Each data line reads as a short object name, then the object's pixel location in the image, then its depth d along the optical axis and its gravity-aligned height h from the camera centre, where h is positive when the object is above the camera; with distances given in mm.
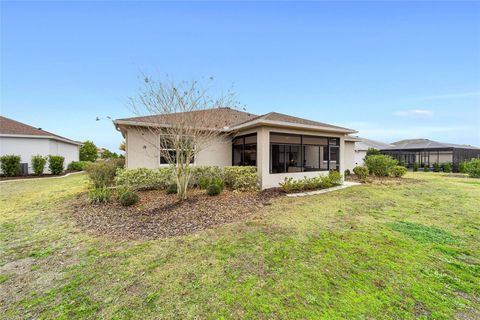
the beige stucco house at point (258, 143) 9391 +844
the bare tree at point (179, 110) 7367 +1888
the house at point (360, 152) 22938 +753
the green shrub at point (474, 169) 15656 -873
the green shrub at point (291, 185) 9142 -1267
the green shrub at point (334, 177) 10830 -1024
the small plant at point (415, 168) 22156 -1108
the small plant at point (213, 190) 7984 -1267
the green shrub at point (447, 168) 20494 -1036
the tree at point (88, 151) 26281 +1095
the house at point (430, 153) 21844 +642
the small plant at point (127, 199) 6660 -1355
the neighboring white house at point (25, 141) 15664 +1557
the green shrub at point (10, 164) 14633 -383
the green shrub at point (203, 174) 9269 -772
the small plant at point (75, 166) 20986 -723
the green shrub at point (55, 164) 16500 -396
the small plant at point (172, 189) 8261 -1265
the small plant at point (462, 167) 18925 -911
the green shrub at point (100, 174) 8289 -642
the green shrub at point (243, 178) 9188 -900
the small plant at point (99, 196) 7121 -1343
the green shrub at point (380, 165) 14508 -497
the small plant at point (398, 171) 15180 -988
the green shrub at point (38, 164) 15691 -372
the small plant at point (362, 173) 13081 -978
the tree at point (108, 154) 35375 +939
